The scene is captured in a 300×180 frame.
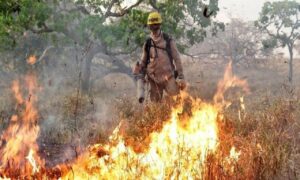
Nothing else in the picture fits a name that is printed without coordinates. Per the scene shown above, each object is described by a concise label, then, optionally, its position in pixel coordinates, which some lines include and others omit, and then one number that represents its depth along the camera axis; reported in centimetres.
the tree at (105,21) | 1088
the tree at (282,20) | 2375
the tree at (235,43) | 3016
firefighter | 700
